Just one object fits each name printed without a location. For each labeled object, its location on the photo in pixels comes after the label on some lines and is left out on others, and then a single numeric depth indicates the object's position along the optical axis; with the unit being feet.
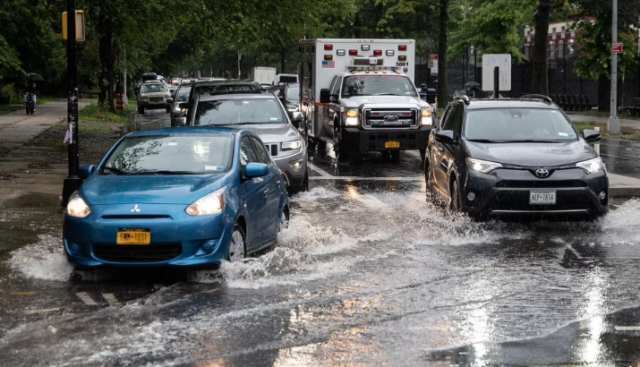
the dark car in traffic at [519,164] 42.09
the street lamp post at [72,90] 51.72
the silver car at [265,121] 54.70
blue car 31.30
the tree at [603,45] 146.51
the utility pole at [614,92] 110.01
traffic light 51.88
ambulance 76.23
